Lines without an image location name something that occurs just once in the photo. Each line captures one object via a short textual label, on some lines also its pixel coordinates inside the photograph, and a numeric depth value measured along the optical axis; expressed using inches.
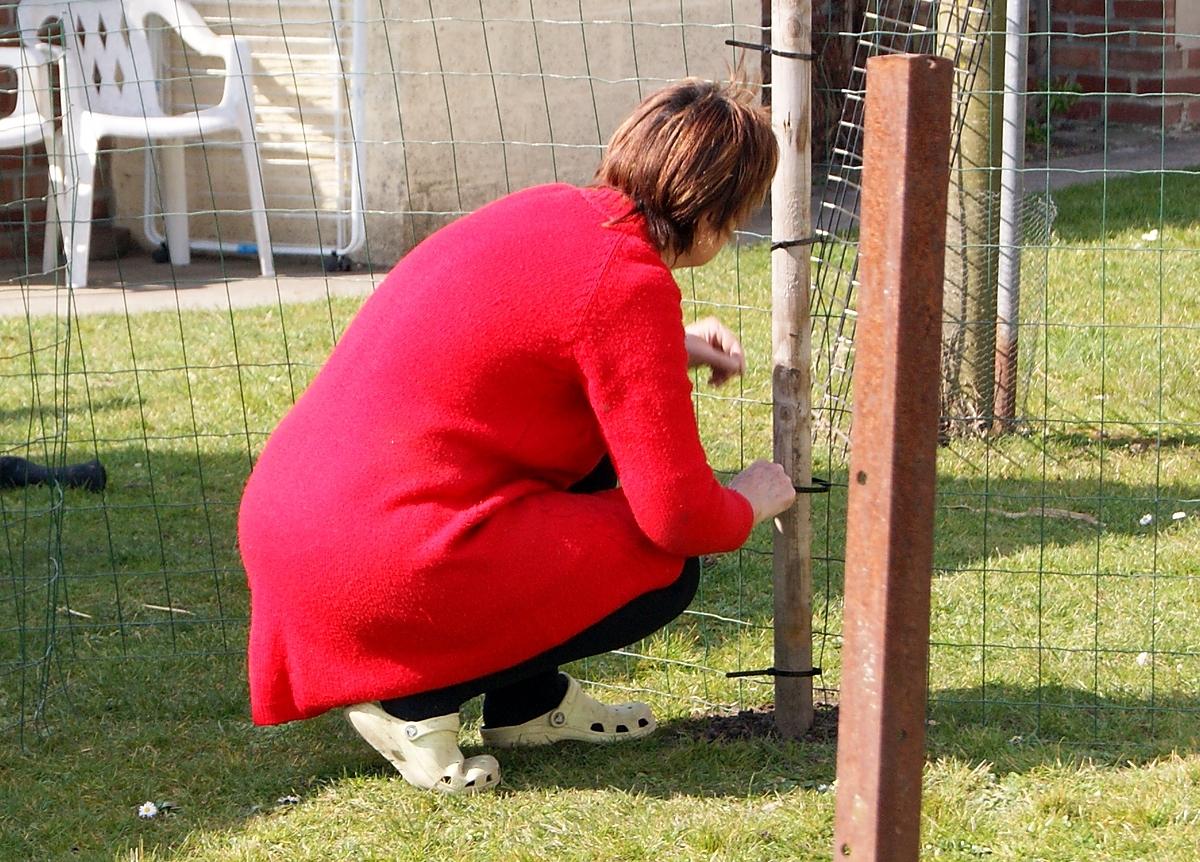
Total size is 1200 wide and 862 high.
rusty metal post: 119.8
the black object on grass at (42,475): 370.6
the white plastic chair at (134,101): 580.4
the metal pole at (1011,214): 368.8
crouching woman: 207.2
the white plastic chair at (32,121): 549.4
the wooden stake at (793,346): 225.8
